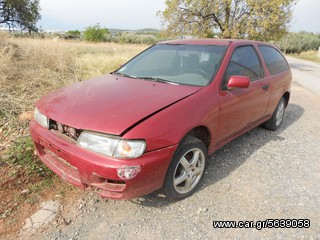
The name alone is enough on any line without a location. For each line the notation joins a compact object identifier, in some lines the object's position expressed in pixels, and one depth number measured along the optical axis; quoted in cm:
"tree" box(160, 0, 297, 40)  1541
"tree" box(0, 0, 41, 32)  2430
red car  207
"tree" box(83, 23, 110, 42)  3419
